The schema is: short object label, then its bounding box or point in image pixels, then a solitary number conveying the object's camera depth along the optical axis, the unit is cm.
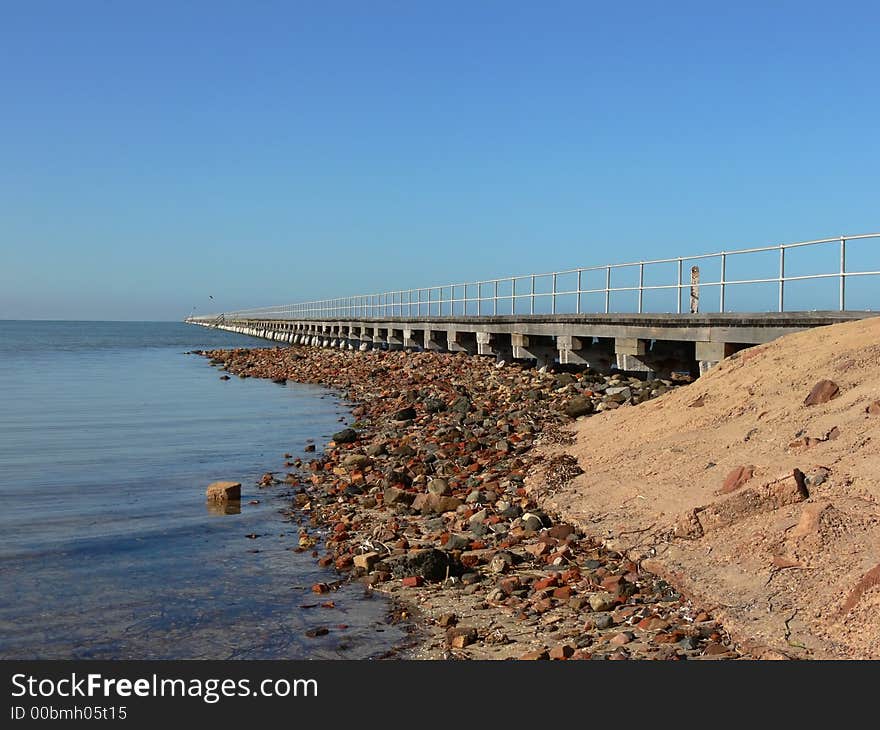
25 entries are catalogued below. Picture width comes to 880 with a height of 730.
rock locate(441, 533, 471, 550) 836
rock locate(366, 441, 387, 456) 1357
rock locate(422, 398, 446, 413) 1760
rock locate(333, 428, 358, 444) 1521
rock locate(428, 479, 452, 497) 1034
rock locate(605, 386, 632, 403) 1542
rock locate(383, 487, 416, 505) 1029
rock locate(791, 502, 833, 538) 672
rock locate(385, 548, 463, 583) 754
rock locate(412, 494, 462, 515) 991
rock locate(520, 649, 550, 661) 569
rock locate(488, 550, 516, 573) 761
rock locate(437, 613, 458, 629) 652
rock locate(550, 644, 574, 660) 568
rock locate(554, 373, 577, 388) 1827
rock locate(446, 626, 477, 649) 610
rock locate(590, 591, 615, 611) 651
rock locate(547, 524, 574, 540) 827
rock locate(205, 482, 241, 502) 1112
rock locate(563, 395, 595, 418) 1435
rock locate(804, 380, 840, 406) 923
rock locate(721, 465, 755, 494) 804
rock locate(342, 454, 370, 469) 1253
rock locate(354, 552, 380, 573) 790
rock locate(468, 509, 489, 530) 902
